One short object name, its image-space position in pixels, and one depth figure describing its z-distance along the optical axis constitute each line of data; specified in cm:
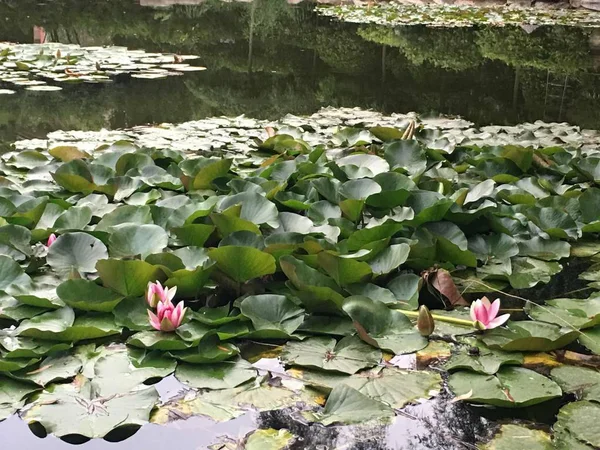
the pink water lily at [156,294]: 168
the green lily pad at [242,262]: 180
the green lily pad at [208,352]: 155
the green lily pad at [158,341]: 158
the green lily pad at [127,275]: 172
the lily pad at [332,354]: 158
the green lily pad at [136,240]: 193
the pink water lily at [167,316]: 163
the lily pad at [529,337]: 165
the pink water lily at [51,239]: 198
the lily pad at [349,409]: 139
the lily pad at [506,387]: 146
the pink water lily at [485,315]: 173
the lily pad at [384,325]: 167
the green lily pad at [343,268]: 182
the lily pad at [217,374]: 150
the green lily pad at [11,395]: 139
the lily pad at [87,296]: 171
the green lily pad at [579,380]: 150
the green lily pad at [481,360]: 158
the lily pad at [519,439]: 134
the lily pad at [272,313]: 169
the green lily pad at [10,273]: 182
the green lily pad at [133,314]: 168
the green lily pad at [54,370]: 148
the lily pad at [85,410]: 134
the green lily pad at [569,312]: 177
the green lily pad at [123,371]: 147
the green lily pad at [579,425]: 134
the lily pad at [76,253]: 191
